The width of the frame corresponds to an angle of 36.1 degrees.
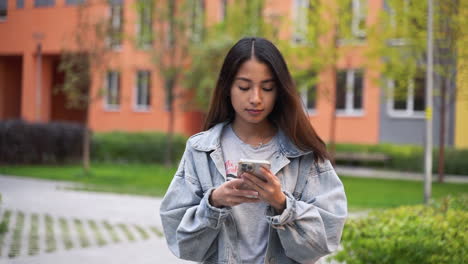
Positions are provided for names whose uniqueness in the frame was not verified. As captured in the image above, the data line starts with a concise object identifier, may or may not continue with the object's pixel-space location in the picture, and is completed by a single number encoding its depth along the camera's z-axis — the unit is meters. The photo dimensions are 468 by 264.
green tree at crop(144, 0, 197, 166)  24.88
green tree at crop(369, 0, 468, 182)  18.53
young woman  2.42
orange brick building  14.97
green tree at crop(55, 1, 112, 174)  19.62
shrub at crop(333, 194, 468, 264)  5.07
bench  26.20
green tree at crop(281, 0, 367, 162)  21.78
